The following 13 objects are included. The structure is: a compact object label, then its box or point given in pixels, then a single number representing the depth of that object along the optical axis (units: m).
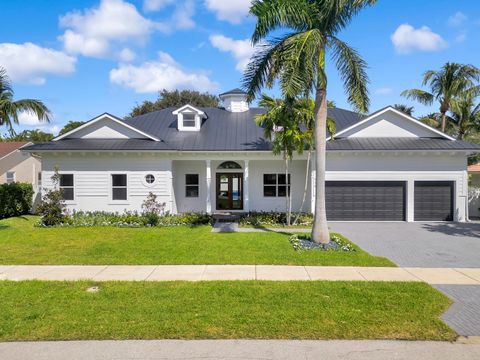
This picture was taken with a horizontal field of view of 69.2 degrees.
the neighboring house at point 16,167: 30.42
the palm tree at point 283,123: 14.33
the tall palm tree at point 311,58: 9.92
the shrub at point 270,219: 15.85
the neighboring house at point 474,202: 20.06
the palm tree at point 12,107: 14.98
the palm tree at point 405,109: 29.31
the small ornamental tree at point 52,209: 15.24
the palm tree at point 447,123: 24.08
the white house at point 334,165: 17.34
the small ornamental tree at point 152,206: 16.38
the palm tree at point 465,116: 22.38
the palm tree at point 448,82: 20.61
